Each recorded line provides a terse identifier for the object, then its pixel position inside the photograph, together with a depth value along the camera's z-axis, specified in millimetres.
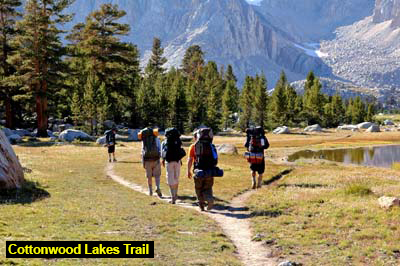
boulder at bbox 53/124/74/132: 72362
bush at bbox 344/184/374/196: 17544
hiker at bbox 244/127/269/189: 20422
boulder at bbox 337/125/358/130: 120269
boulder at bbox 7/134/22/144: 50719
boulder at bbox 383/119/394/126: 158250
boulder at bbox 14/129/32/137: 60431
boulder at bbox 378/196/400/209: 14000
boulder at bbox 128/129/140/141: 64969
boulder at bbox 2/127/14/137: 54388
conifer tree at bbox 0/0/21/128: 61594
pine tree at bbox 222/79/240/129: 113062
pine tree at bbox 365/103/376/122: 150750
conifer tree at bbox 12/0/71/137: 55062
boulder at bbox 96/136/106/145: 52875
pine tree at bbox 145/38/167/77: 122125
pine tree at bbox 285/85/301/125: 121681
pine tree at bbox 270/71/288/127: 114062
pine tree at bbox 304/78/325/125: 126625
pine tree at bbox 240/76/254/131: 112312
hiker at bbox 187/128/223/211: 15092
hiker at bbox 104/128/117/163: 32984
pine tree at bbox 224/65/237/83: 150500
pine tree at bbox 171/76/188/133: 91750
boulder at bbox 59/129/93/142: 55188
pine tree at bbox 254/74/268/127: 112000
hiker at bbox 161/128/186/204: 16469
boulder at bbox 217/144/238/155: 45341
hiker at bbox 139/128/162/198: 18312
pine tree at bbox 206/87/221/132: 98375
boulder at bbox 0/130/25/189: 17172
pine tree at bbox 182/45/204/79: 139500
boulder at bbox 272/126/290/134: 102188
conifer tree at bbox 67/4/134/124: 74875
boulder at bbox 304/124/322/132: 110325
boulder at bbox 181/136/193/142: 71700
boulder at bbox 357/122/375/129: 121250
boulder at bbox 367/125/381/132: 113812
